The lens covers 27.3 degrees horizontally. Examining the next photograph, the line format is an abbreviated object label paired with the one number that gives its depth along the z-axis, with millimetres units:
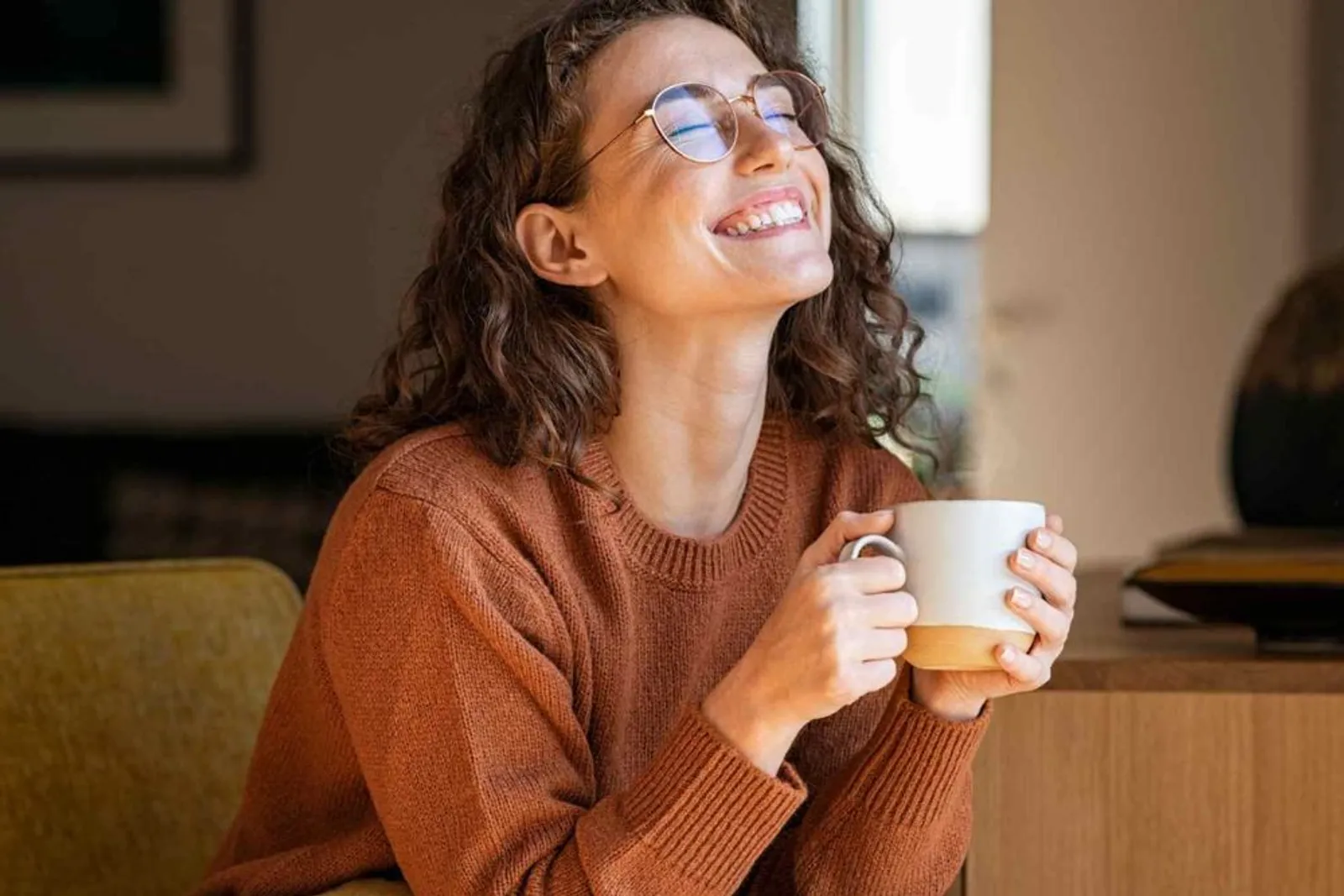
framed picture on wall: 4039
